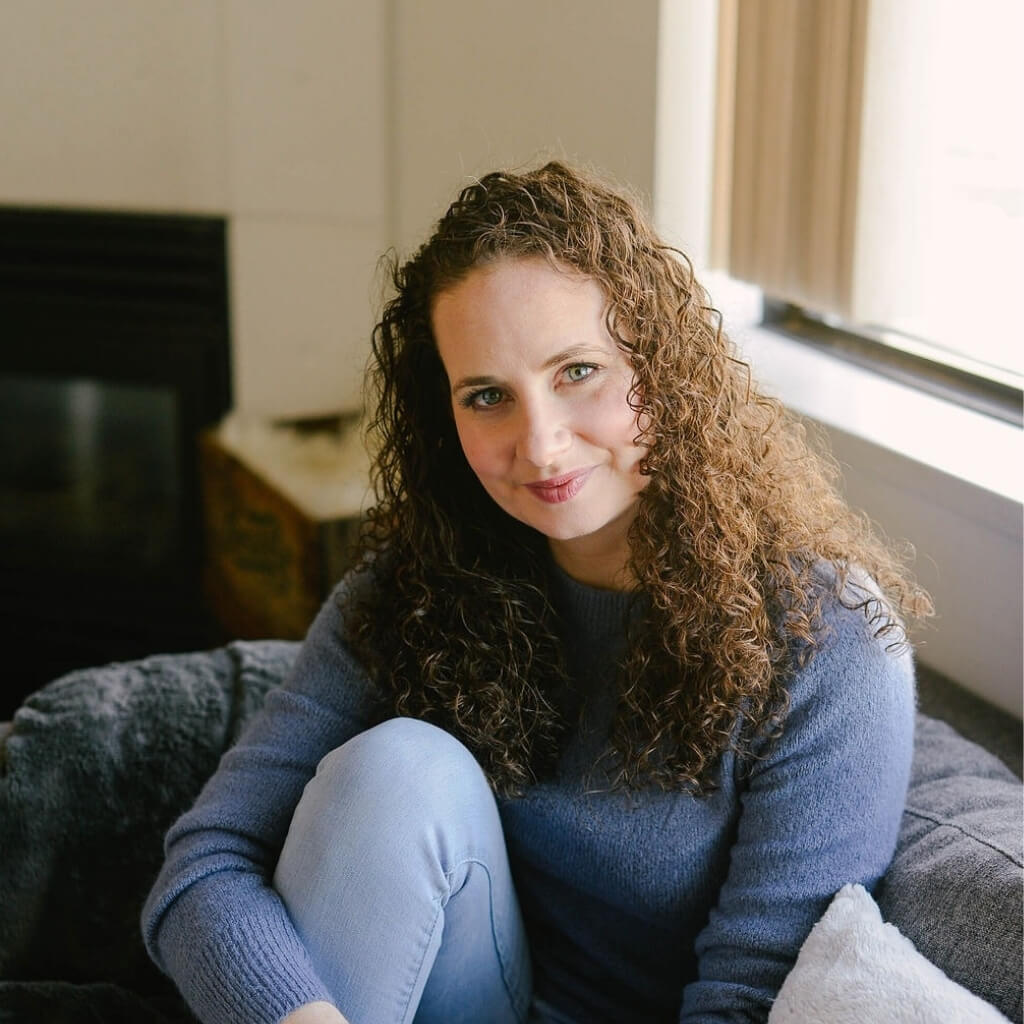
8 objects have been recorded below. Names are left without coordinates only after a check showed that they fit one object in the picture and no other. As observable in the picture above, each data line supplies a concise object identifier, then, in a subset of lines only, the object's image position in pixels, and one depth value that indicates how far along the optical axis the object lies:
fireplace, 2.89
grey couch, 1.37
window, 1.61
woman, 1.15
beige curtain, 1.72
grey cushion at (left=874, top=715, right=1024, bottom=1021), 1.06
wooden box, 2.39
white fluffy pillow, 1.02
